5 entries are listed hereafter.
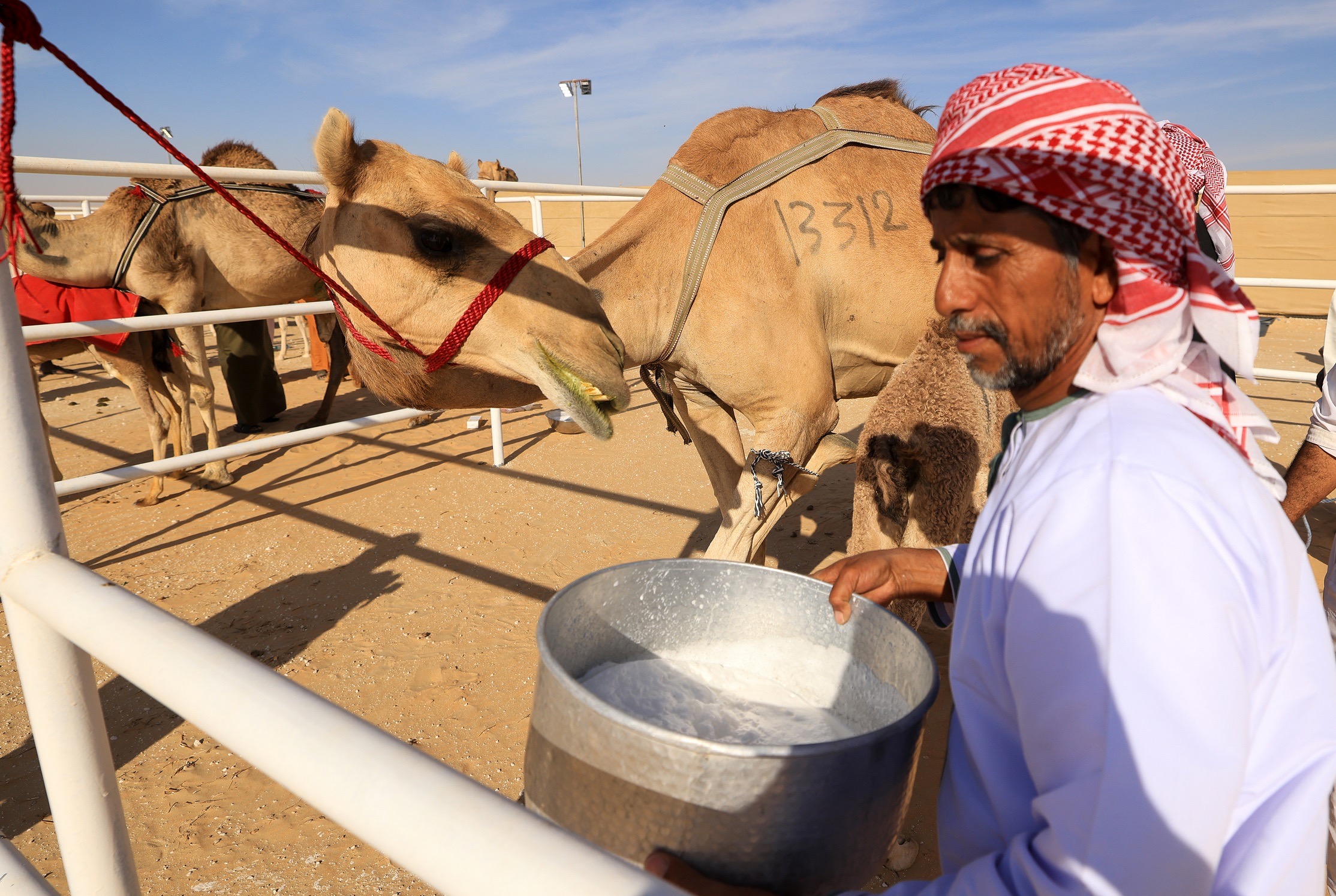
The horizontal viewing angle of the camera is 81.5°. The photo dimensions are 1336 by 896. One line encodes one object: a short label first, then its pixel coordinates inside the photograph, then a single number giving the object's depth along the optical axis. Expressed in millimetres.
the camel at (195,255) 4789
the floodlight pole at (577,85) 18912
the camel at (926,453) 1953
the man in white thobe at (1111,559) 637
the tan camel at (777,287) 2678
